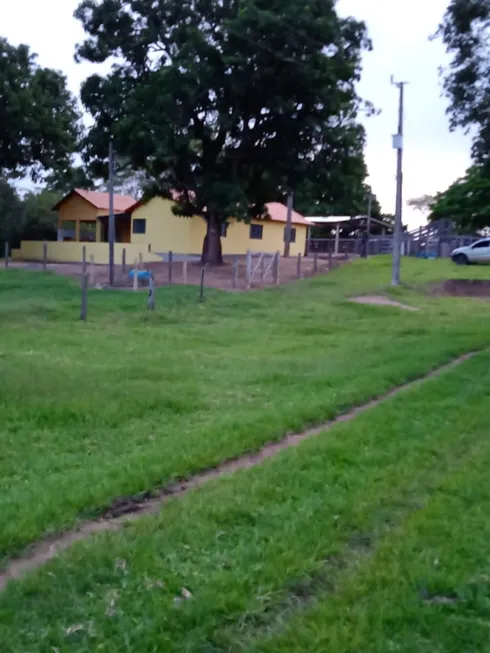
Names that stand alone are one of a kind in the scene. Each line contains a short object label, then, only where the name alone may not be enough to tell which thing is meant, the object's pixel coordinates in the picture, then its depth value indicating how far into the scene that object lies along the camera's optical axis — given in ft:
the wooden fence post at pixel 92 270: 102.27
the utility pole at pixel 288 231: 158.10
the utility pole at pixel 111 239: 96.95
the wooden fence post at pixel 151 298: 65.71
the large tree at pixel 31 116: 117.19
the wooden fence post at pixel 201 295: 78.76
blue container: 99.04
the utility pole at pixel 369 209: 200.85
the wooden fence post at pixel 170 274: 98.49
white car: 139.33
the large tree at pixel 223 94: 107.34
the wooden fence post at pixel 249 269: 101.86
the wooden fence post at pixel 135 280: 89.17
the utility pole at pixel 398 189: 95.04
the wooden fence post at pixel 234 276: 96.33
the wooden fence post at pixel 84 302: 56.36
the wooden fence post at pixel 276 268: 108.06
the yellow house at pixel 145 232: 151.64
